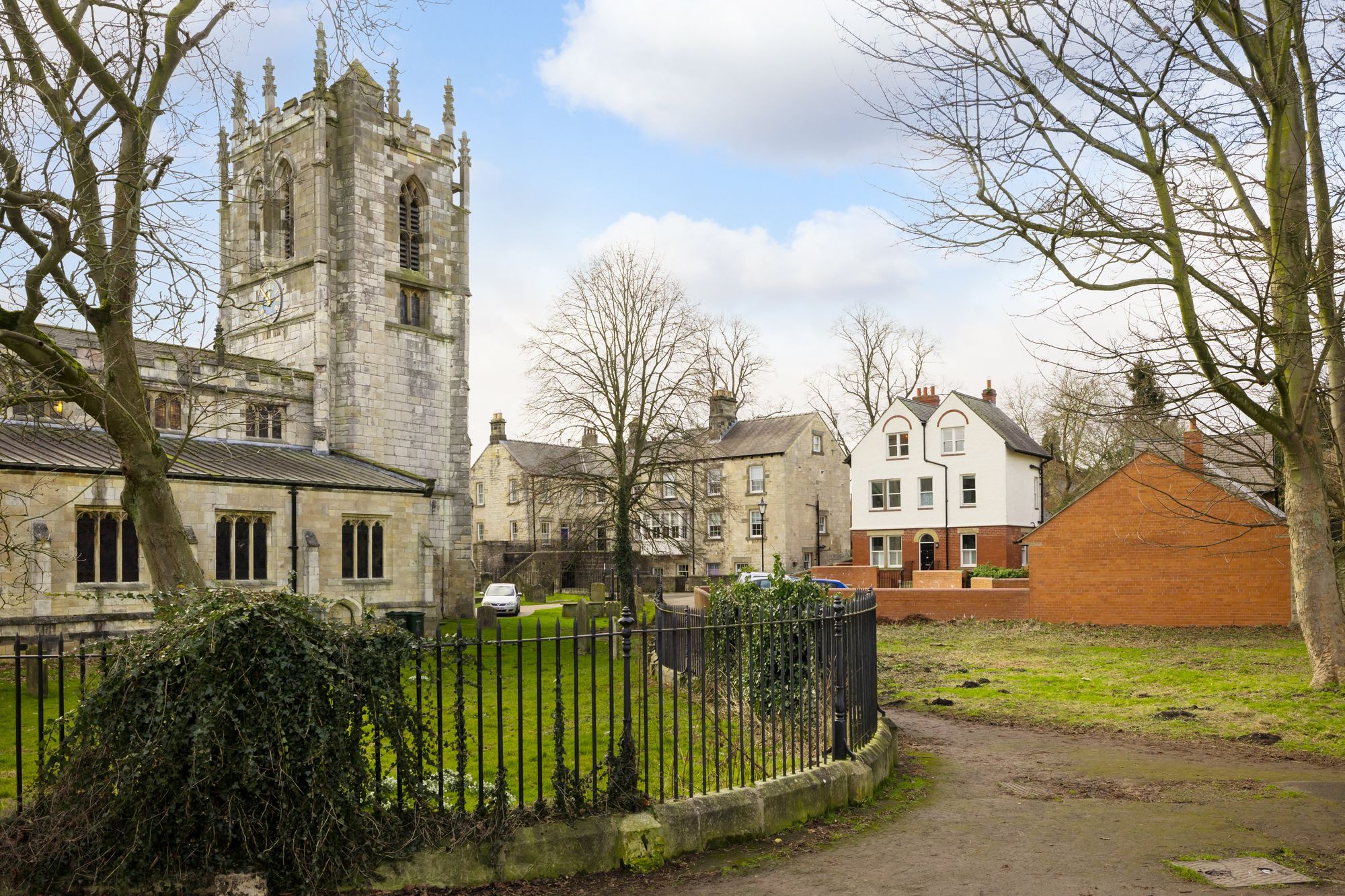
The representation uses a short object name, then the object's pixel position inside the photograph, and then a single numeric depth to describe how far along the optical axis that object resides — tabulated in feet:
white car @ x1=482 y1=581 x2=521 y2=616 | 122.93
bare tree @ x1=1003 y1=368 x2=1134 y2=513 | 143.95
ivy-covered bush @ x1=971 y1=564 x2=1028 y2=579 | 116.16
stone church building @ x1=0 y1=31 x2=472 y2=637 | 80.89
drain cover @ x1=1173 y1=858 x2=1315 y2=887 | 20.76
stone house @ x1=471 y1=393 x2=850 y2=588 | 172.24
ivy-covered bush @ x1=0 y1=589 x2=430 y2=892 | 17.17
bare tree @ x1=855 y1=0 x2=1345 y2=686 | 40.86
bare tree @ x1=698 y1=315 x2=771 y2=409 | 179.79
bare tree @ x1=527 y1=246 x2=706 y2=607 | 105.91
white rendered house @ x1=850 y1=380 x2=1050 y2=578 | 139.95
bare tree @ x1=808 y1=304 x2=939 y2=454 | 187.21
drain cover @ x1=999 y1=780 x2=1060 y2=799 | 29.45
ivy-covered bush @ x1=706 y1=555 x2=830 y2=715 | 27.20
